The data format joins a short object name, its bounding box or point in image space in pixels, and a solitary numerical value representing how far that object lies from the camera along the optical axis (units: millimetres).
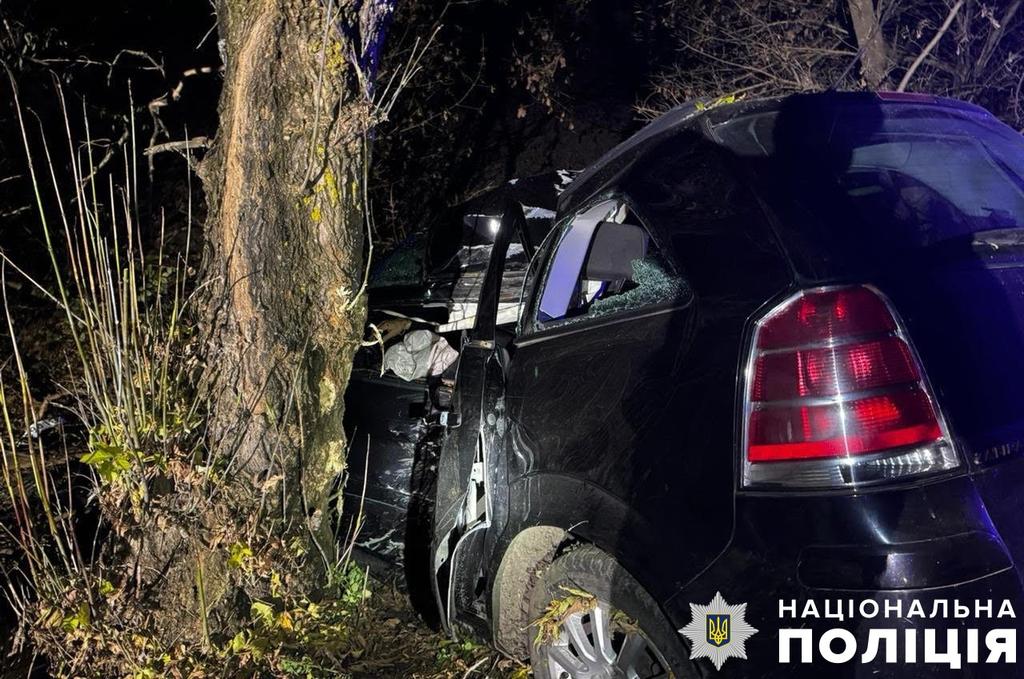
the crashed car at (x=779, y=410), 2135
